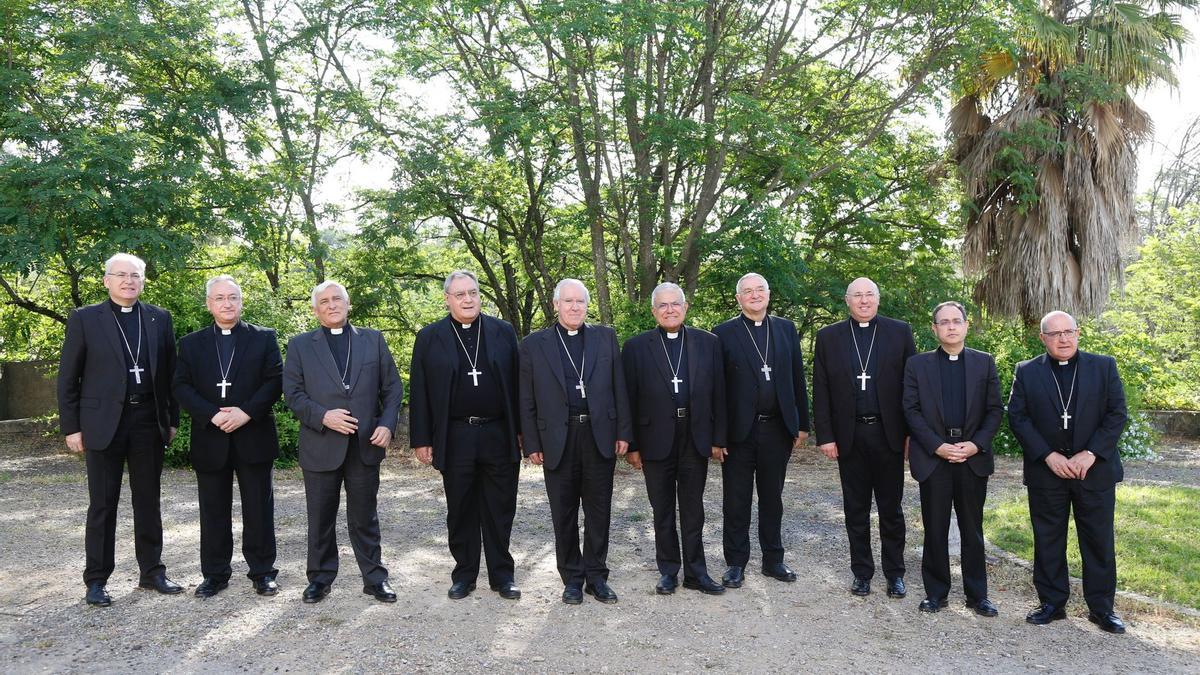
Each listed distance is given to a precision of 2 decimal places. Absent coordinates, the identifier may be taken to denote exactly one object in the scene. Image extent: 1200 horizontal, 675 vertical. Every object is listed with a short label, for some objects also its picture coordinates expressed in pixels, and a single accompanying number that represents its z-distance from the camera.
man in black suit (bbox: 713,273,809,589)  6.07
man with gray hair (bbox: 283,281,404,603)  5.65
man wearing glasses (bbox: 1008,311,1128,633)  5.20
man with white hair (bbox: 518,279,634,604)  5.71
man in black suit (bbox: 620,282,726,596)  5.89
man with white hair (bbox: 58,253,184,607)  5.59
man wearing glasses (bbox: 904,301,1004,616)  5.48
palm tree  13.12
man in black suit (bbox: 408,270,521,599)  5.71
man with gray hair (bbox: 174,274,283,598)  5.73
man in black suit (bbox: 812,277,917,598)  5.88
